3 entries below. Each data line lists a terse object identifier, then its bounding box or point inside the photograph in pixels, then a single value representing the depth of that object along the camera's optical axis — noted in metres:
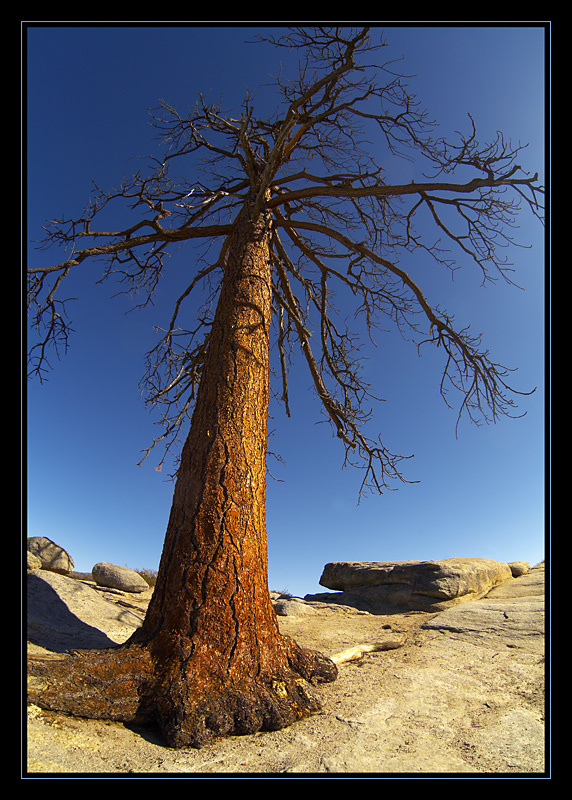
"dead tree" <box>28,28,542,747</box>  3.10
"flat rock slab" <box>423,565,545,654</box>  5.47
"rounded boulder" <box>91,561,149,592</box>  10.00
